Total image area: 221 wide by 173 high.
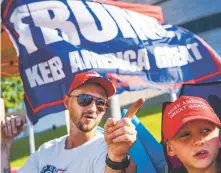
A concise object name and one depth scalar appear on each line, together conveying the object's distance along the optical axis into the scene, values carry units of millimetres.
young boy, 1708
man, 2359
